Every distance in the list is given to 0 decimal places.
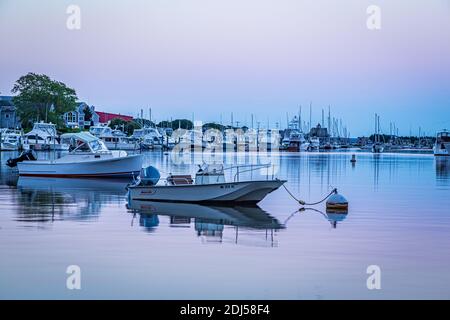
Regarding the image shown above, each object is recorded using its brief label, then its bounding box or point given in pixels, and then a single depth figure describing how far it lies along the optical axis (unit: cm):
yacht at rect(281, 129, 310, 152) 18625
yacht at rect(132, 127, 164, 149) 16595
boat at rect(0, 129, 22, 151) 12236
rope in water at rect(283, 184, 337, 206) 3192
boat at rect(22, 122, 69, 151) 11606
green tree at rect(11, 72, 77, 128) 14100
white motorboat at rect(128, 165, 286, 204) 3044
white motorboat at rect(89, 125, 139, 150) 14012
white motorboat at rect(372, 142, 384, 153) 17368
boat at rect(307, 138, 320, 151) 18879
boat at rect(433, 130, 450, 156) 13789
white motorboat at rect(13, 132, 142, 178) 5147
